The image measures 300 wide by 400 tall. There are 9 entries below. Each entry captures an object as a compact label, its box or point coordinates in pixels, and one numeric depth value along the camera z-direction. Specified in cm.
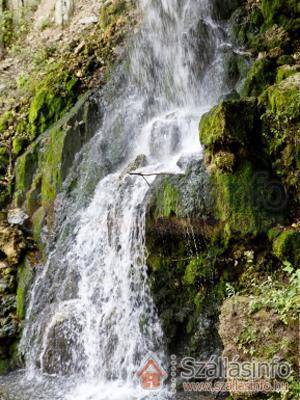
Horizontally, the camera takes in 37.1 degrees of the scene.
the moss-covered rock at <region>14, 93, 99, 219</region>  924
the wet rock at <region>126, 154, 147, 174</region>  779
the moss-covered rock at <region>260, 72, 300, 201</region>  546
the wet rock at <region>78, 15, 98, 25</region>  1252
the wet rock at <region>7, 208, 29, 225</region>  906
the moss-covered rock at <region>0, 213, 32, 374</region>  783
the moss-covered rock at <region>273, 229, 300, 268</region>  496
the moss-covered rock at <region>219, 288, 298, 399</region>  405
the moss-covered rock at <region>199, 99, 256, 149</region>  561
